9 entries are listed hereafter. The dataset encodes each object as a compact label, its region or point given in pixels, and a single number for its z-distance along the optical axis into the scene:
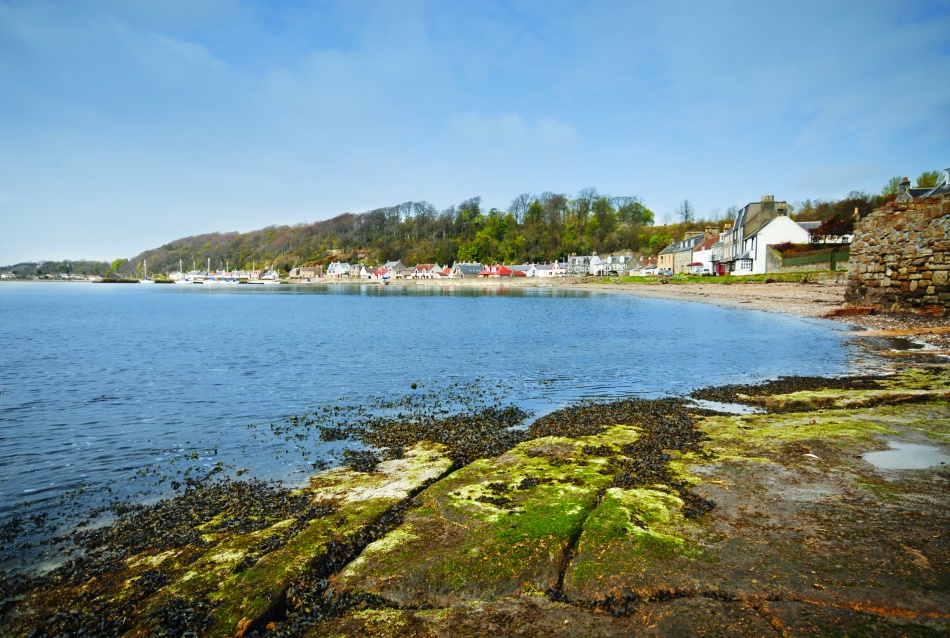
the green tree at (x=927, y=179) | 74.95
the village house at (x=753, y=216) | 81.00
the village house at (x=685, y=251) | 112.00
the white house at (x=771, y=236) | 74.25
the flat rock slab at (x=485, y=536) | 5.23
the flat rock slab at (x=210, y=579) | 5.12
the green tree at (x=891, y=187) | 87.92
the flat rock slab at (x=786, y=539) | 4.68
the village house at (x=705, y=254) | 103.19
